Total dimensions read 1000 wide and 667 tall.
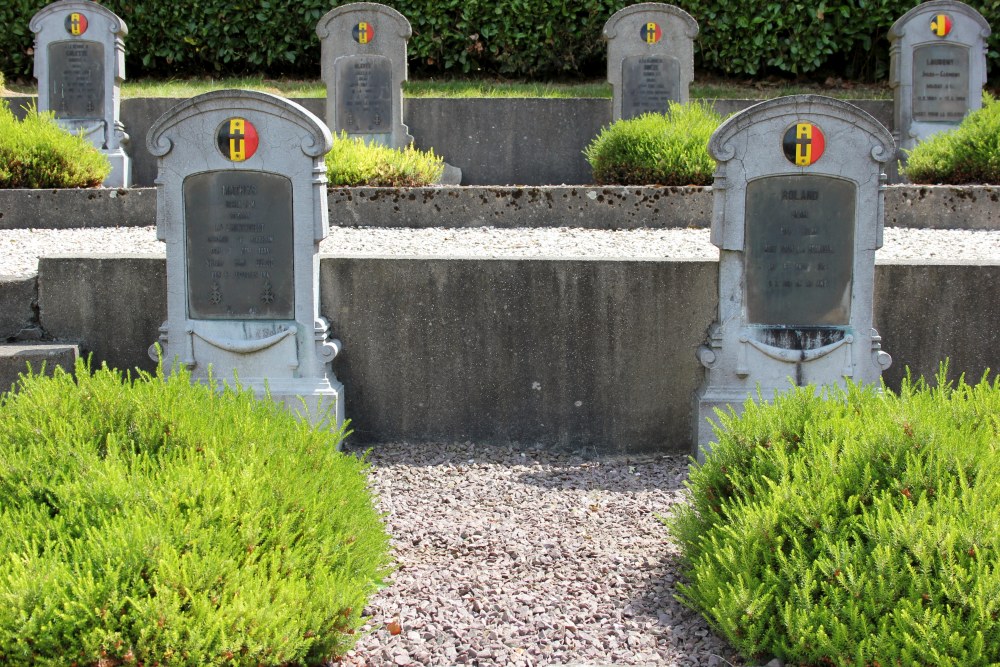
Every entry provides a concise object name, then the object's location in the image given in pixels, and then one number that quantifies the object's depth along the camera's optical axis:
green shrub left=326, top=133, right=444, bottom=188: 8.17
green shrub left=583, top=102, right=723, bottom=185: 8.12
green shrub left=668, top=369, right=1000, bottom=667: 2.82
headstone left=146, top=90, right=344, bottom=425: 5.36
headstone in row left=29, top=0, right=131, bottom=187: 11.07
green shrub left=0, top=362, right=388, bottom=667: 2.71
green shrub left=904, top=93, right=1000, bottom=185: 8.12
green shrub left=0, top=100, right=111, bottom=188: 8.27
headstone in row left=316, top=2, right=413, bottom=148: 11.43
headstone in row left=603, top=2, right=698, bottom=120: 11.32
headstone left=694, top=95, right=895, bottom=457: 5.20
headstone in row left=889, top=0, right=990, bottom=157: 11.20
